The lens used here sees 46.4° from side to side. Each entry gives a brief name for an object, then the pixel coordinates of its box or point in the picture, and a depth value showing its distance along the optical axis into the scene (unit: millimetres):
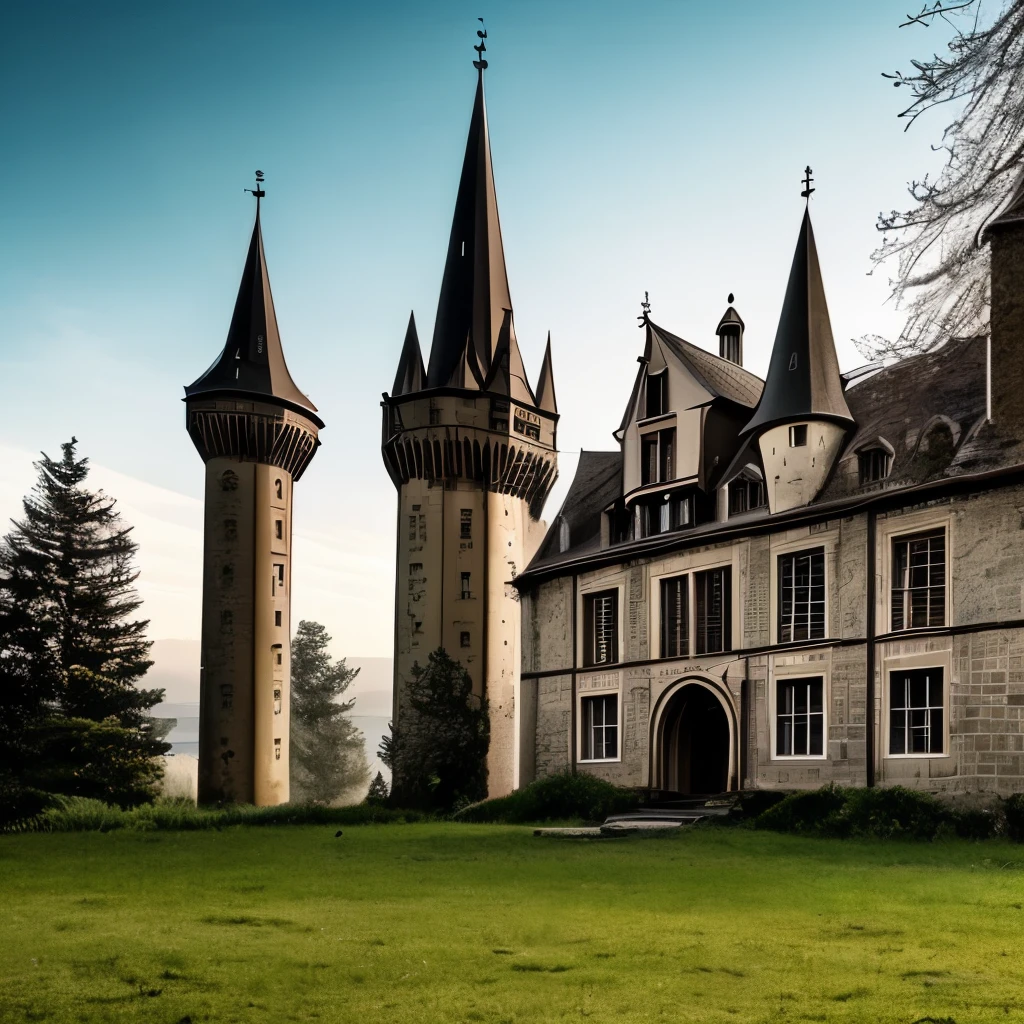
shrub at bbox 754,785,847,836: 23516
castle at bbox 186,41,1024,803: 24625
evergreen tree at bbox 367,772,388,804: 42475
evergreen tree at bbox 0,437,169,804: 38312
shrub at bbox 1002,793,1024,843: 22031
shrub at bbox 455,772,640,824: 29219
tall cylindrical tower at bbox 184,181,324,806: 48719
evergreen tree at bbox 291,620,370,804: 75000
